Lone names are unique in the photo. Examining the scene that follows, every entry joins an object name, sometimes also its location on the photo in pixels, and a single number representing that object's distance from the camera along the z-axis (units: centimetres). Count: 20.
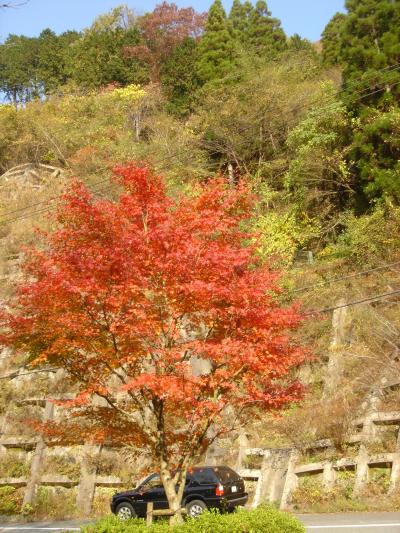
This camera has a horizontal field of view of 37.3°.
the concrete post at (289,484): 1636
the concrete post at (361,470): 1541
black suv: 1511
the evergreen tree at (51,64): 5688
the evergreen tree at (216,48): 4150
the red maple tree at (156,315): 988
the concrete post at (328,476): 1609
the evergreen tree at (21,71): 5888
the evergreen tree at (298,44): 4400
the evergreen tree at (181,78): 4266
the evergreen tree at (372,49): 2610
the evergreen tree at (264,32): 4438
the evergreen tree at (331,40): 3968
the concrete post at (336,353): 1980
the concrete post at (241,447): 1867
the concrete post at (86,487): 2006
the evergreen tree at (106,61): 4931
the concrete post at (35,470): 2106
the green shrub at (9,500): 2105
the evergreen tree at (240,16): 4866
